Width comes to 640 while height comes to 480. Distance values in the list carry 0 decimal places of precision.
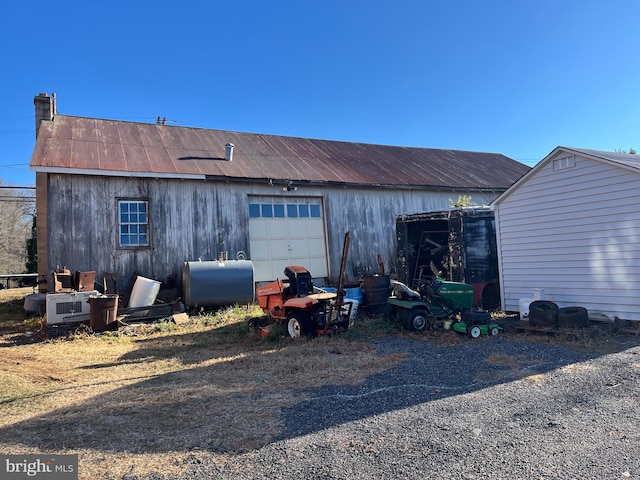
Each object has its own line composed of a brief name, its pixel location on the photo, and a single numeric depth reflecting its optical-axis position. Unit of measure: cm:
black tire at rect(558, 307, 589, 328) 769
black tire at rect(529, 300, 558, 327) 785
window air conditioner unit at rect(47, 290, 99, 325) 898
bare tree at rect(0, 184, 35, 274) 3161
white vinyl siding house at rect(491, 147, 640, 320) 766
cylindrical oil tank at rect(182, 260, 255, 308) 1047
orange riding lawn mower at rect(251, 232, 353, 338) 747
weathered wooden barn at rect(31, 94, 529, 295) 1071
